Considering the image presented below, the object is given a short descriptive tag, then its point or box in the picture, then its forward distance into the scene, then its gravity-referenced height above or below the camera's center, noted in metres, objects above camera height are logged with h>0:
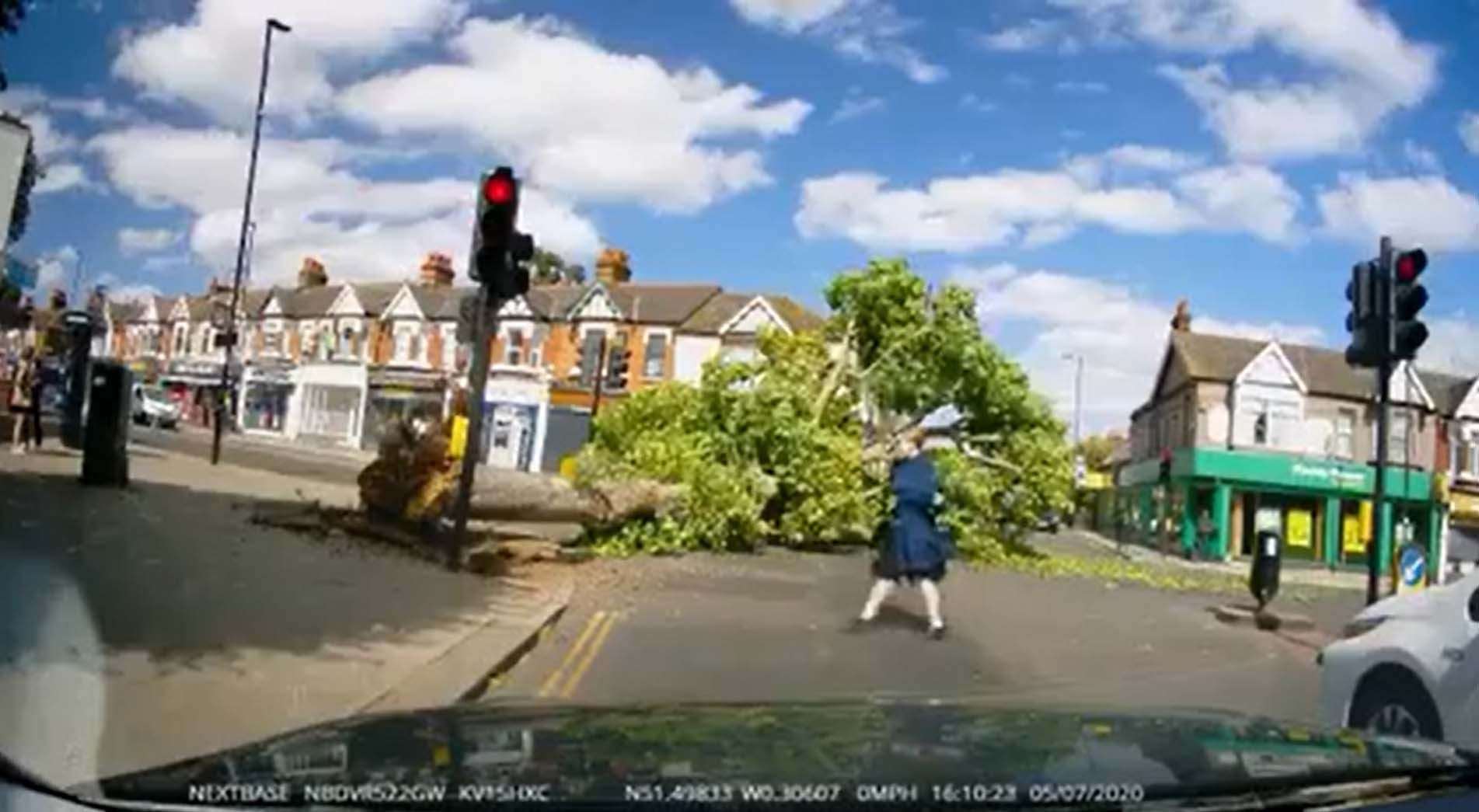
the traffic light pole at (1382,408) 4.59 +0.52
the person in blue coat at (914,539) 5.80 -0.22
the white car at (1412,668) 4.15 -0.50
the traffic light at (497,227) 4.61 +0.93
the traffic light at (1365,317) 4.50 +0.81
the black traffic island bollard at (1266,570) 6.76 -0.26
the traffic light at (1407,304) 4.62 +0.90
